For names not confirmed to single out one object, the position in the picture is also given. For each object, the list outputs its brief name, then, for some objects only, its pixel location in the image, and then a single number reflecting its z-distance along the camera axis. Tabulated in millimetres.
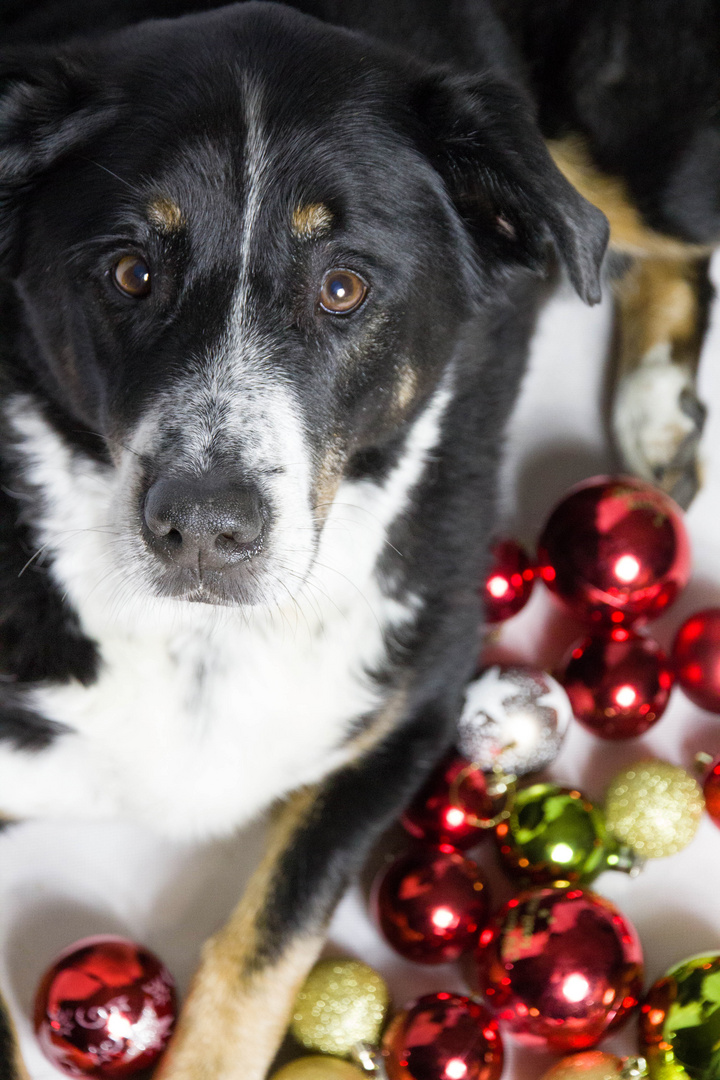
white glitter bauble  2264
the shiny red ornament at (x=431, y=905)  2129
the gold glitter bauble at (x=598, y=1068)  1978
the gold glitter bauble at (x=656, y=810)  2213
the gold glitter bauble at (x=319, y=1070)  1984
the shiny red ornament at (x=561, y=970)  2004
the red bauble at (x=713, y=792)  2287
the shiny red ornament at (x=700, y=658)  2385
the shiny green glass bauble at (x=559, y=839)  2197
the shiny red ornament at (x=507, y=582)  2453
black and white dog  1687
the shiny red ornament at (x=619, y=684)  2346
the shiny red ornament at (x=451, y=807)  2268
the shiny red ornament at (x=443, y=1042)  1980
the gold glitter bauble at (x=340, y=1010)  2062
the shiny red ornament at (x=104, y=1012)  1965
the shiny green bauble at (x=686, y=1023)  1966
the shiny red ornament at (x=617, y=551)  2367
